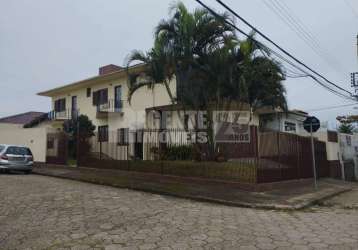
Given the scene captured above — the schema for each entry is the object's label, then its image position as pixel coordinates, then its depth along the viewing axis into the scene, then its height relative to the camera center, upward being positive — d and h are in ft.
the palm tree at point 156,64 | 45.14 +12.54
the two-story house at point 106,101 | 72.64 +13.73
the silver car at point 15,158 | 52.49 +0.40
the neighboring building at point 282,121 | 82.33 +9.08
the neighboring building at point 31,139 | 66.13 +4.57
